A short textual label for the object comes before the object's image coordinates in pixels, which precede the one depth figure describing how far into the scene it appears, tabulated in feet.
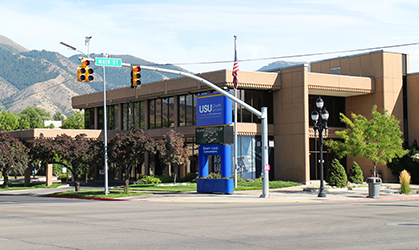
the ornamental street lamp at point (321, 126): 97.84
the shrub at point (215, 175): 122.73
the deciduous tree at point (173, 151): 129.90
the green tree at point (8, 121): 282.77
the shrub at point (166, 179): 148.95
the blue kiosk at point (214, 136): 104.17
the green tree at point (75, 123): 309.30
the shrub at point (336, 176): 119.24
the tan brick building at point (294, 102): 137.18
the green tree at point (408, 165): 142.20
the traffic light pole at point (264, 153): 93.61
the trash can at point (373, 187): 98.78
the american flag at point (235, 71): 117.56
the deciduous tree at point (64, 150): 119.55
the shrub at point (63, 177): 199.22
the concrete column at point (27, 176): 168.55
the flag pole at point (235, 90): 117.70
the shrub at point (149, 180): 146.30
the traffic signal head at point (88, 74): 72.14
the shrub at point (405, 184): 106.93
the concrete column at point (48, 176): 167.22
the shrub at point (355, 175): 128.77
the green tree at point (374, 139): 109.91
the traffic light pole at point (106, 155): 110.47
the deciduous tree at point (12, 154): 146.20
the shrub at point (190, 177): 145.94
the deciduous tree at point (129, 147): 113.50
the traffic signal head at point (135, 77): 73.67
